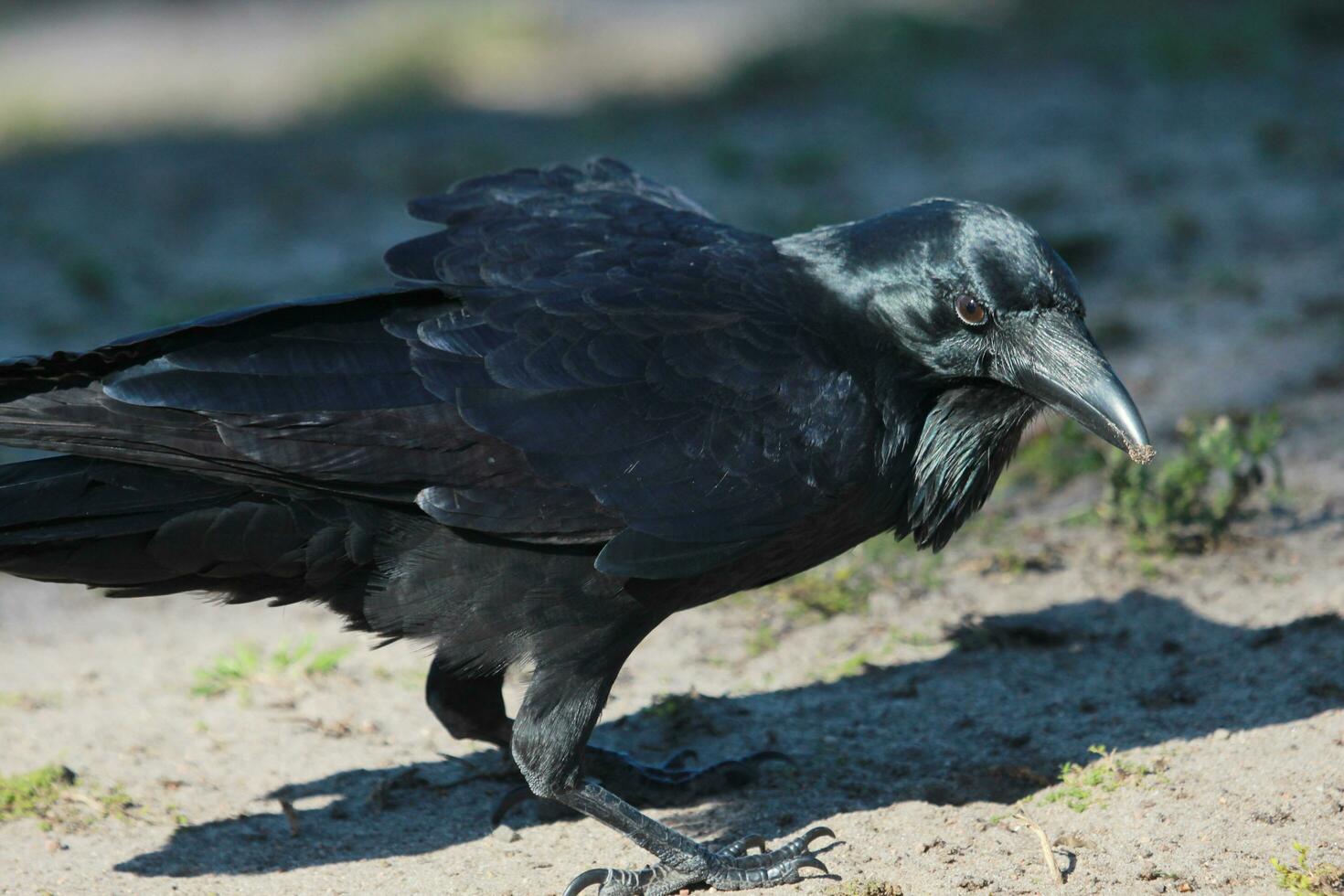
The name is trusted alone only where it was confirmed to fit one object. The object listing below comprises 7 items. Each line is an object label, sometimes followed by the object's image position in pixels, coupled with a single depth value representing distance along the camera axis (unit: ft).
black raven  23.17
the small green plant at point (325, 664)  32.37
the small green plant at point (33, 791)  27.40
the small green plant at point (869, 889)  23.02
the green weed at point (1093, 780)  25.32
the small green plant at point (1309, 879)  21.40
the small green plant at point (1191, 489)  34.14
